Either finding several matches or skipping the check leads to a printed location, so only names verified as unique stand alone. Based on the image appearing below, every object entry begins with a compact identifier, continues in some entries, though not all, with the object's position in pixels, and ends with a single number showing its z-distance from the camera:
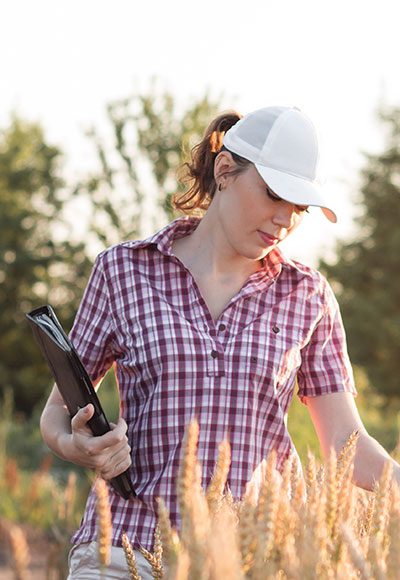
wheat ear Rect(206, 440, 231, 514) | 2.03
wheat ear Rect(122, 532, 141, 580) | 2.24
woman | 2.98
